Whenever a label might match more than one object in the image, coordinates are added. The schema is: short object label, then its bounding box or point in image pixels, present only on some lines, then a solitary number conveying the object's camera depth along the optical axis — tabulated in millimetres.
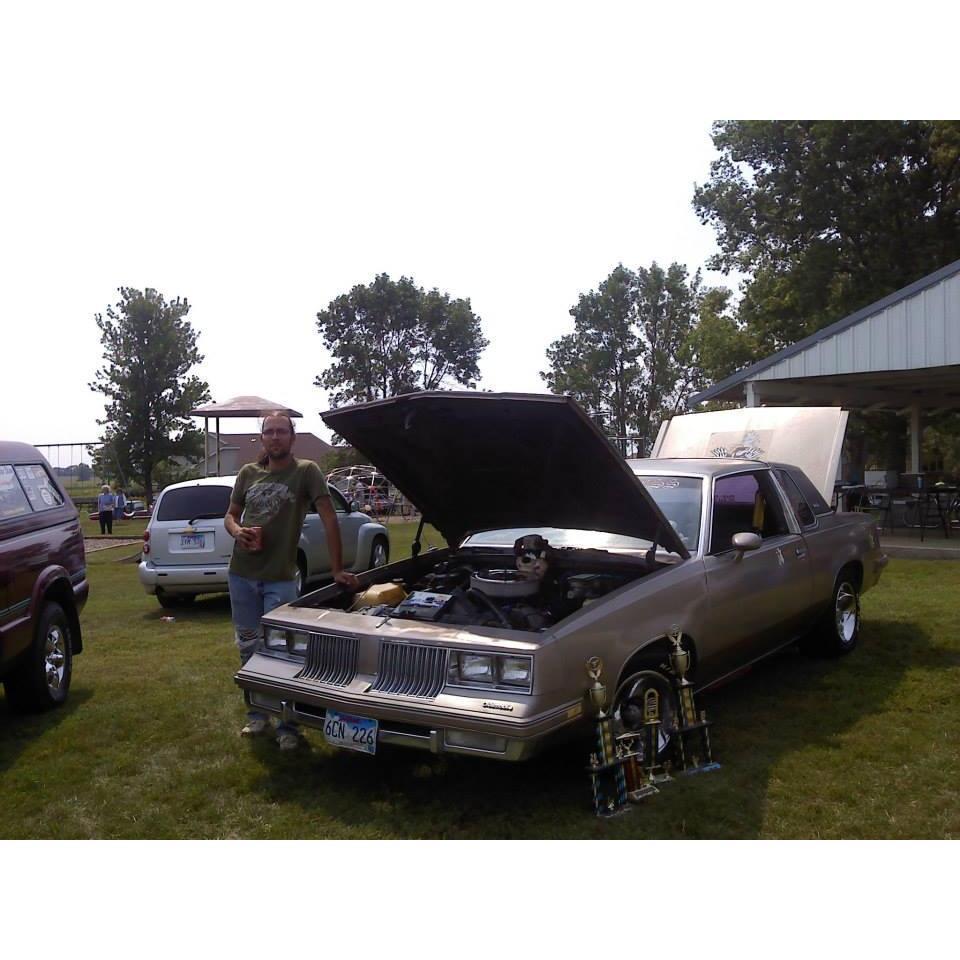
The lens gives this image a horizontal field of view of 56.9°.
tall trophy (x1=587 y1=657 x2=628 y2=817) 3967
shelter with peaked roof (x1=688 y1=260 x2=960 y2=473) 13562
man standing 5246
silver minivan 9719
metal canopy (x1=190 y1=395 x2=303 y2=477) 20062
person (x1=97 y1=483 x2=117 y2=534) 22406
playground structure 29697
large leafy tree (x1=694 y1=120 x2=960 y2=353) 25609
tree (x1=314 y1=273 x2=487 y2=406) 55500
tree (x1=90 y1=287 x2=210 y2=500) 33719
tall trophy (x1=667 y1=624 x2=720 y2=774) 4465
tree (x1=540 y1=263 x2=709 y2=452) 50469
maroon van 5434
